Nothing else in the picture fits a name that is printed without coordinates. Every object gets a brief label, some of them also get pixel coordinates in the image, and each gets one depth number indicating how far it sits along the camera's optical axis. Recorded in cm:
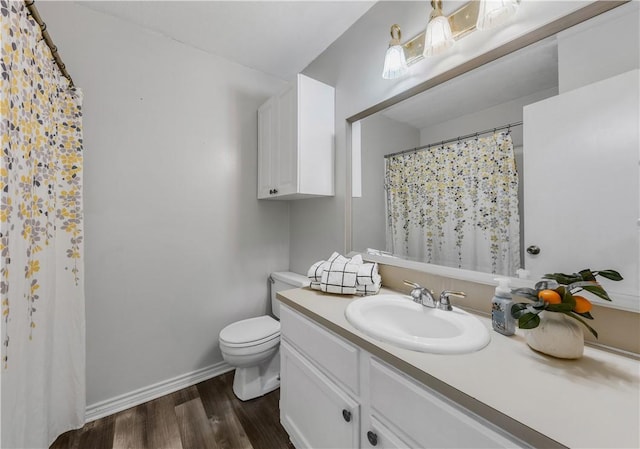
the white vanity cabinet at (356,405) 61
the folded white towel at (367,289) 128
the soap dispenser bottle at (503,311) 84
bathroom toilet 158
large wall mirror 75
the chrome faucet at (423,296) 105
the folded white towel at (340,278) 128
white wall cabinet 166
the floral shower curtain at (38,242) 79
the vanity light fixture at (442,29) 98
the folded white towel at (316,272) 138
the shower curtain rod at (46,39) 91
